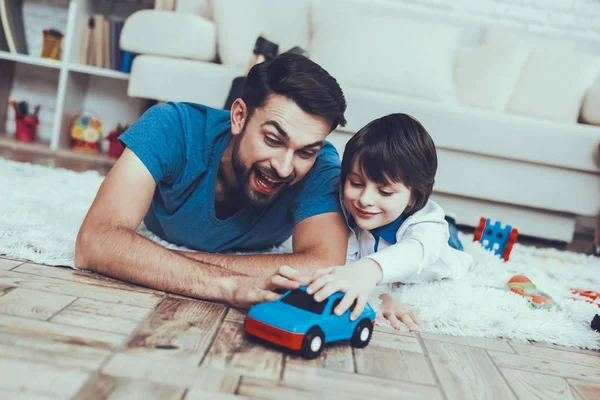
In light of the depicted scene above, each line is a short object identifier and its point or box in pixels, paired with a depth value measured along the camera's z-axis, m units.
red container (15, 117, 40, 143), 3.17
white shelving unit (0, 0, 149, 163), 3.06
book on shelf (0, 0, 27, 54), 3.08
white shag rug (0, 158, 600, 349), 1.25
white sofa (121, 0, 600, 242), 2.48
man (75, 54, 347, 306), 1.15
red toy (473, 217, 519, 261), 2.07
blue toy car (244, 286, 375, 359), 0.90
